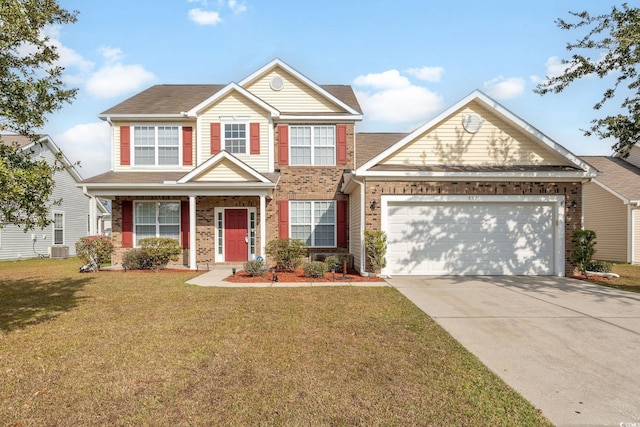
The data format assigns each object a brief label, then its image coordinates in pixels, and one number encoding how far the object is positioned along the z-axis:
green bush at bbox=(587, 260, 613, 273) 13.12
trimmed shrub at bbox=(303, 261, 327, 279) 12.04
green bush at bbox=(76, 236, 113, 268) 14.45
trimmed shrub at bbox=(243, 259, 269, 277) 12.46
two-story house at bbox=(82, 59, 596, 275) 12.60
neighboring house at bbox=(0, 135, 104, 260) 21.25
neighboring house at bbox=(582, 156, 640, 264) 18.69
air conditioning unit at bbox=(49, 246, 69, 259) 22.62
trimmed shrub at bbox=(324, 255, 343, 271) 13.29
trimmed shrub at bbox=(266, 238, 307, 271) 13.50
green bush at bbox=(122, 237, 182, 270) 14.21
